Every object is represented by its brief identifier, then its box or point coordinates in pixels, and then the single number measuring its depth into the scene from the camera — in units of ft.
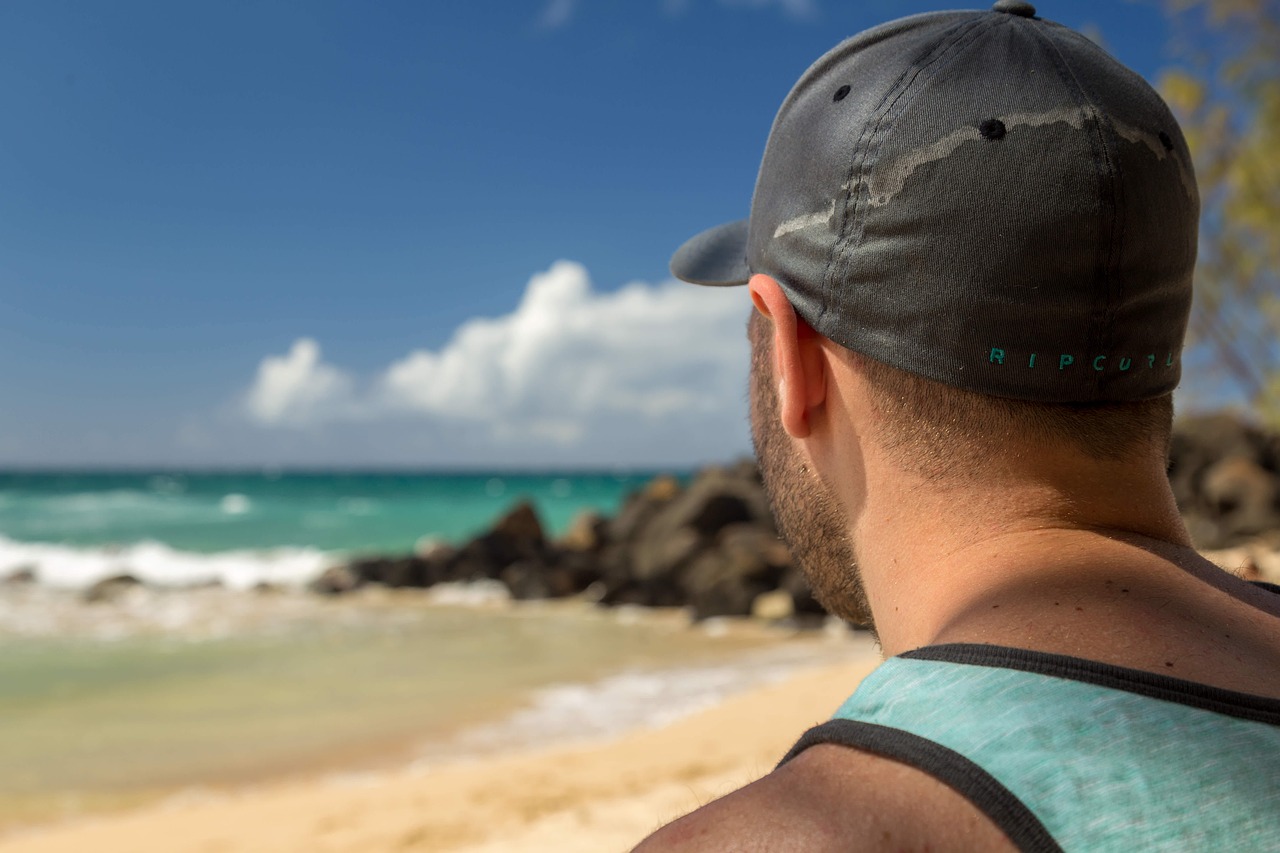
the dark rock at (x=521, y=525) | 66.33
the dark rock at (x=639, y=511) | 63.72
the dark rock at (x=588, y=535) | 65.00
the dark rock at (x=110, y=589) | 54.19
